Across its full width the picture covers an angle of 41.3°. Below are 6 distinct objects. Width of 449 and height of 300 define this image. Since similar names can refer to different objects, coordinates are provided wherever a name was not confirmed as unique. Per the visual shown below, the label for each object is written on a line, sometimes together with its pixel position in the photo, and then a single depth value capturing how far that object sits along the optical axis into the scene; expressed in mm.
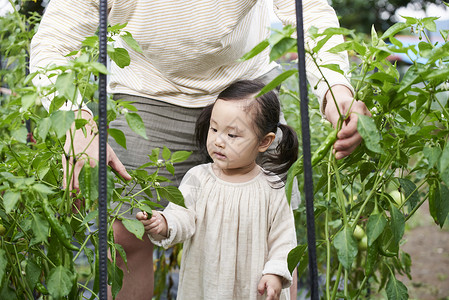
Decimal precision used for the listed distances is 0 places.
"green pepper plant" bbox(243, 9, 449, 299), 1137
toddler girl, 1689
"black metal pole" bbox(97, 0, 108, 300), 1101
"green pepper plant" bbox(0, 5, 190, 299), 1106
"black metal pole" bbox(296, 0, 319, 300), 1098
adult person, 1664
